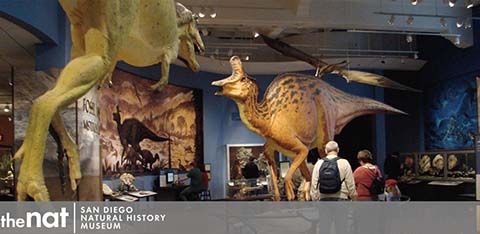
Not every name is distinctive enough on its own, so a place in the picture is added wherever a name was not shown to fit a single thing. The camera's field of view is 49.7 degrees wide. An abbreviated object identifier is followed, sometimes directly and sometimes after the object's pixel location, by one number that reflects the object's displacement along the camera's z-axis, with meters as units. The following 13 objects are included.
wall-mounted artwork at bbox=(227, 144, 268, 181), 13.09
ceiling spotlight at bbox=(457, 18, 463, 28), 9.58
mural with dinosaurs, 10.18
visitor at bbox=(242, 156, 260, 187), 9.62
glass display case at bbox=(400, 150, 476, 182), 10.27
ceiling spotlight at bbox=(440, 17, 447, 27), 9.81
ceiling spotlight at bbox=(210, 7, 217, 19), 8.65
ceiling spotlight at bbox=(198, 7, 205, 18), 8.63
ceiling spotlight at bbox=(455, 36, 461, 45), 10.88
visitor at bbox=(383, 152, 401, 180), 11.99
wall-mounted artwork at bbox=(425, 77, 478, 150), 11.85
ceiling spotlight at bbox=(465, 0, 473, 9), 8.92
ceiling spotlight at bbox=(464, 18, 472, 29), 9.34
